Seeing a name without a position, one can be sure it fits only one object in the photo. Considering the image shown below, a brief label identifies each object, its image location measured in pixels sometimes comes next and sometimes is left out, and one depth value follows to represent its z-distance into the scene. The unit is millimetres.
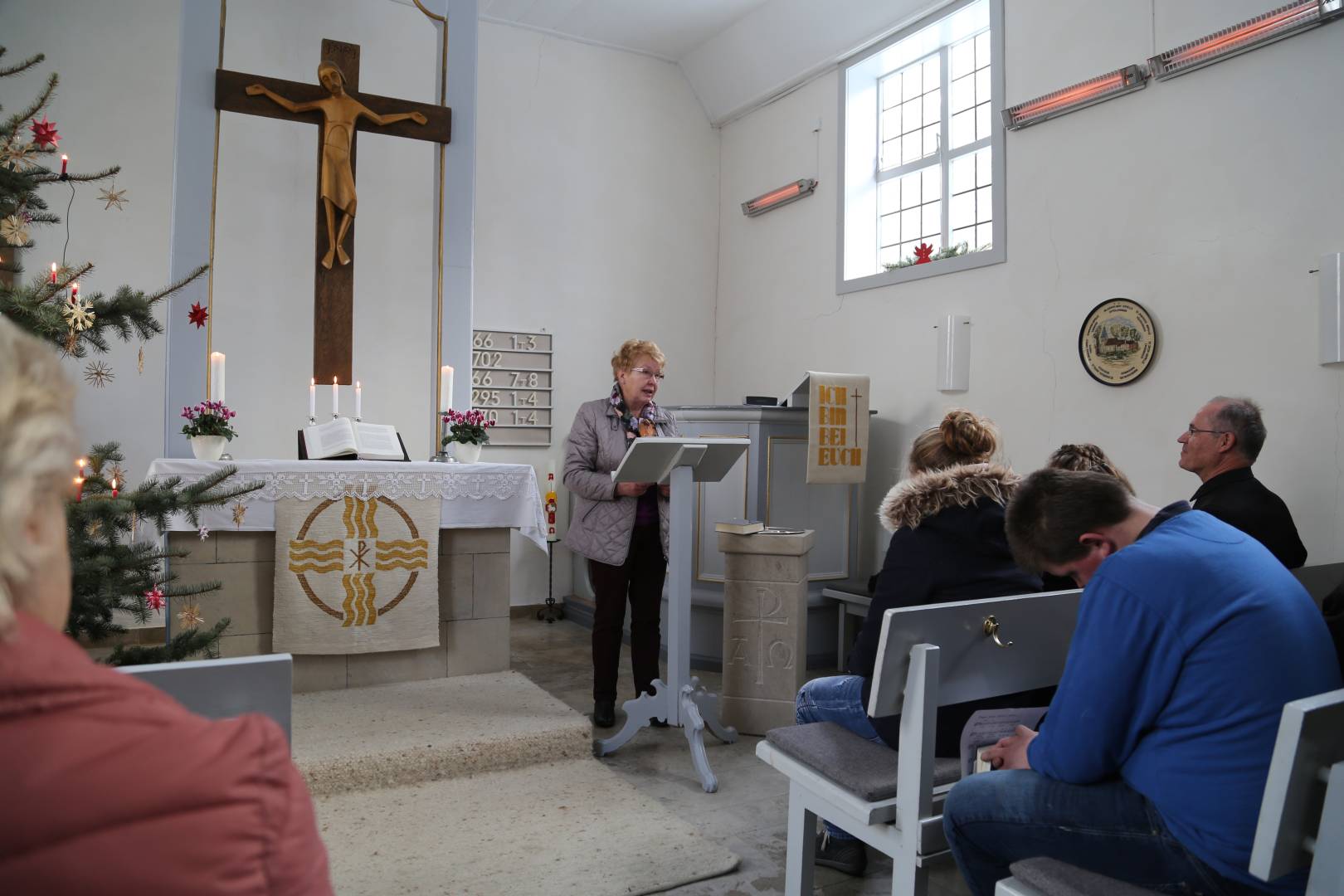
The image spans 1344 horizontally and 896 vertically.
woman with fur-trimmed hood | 2297
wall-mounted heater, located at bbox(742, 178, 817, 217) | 6652
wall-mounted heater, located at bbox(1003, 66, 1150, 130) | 4488
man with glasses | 3531
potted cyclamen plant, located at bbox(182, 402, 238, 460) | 3855
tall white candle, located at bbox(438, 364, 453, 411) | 4422
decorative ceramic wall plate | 4465
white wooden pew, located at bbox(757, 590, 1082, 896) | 1905
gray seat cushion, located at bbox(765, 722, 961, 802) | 2094
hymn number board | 6785
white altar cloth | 3871
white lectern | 3447
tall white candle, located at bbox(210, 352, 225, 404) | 3904
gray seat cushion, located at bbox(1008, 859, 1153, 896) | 1496
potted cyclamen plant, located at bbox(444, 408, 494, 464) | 4398
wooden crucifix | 4461
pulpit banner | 5473
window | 5539
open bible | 4113
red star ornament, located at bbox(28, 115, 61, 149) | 2414
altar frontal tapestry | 3938
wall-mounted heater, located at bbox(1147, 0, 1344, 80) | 3752
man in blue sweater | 1472
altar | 3904
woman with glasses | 3828
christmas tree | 2301
